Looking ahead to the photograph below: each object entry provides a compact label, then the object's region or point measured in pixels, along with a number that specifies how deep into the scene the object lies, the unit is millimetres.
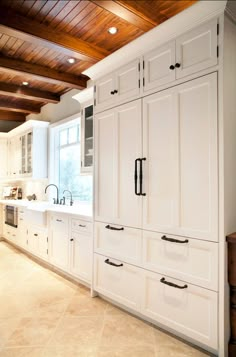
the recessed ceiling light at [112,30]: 2521
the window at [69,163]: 4270
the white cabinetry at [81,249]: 2988
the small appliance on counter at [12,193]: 5953
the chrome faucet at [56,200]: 4582
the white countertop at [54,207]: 3251
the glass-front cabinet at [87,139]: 3432
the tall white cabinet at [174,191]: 1801
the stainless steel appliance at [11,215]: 4941
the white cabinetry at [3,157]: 5965
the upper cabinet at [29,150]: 4781
